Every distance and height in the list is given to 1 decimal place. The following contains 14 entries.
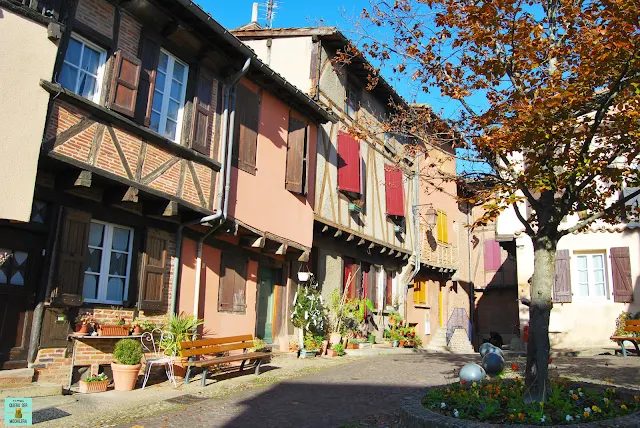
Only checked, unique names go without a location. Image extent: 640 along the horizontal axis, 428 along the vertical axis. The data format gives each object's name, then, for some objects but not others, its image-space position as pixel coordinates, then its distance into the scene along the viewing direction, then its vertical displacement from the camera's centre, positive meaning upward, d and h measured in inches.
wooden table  294.8 -19.7
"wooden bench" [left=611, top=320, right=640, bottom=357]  471.8 -11.7
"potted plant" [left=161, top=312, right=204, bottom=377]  353.1 -18.1
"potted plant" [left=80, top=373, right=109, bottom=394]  293.6 -42.9
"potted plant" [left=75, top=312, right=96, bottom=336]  299.7 -10.4
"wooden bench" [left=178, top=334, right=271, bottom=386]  330.0 -26.6
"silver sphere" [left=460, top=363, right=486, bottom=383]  270.1 -27.4
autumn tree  214.7 +92.2
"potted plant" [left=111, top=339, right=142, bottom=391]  308.2 -33.7
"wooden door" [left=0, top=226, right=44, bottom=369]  269.4 +6.2
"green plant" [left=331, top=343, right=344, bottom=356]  515.8 -33.2
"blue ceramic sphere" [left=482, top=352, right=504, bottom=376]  319.9 -26.2
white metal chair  331.3 -27.6
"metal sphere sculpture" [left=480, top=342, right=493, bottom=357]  394.9 -21.5
